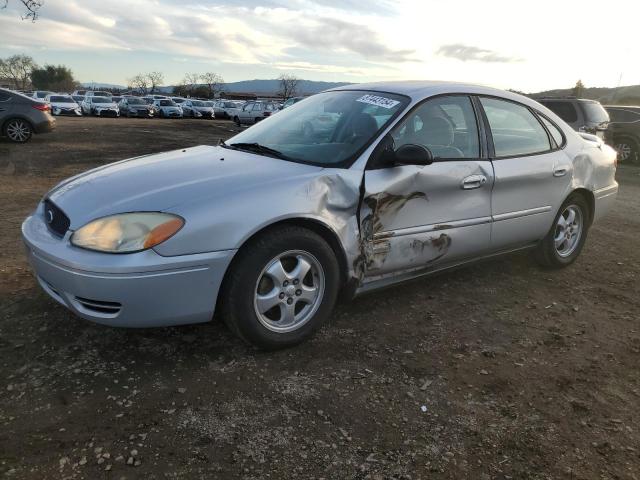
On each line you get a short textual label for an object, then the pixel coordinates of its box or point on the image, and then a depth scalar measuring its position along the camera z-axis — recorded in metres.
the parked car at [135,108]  35.31
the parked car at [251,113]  28.02
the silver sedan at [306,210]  2.55
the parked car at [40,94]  35.47
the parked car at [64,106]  30.79
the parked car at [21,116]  11.88
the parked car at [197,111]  38.56
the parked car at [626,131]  13.89
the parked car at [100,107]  32.84
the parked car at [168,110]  37.16
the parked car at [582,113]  12.01
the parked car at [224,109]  38.91
